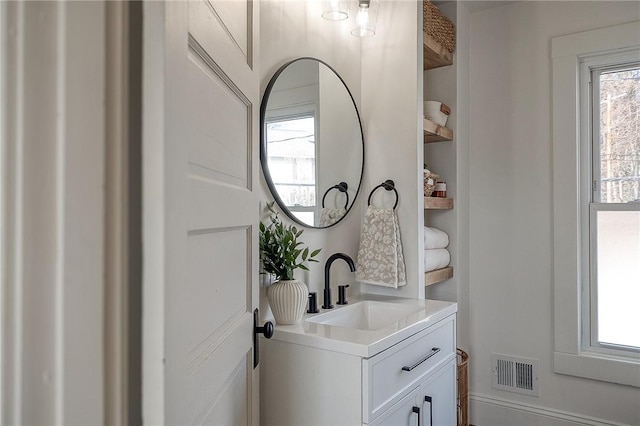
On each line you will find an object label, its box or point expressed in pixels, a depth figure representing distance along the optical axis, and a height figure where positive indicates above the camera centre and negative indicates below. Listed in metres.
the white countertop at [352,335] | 1.32 -0.37
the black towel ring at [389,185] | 2.12 +0.15
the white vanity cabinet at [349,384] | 1.32 -0.52
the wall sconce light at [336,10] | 1.85 +0.85
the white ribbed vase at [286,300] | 1.51 -0.27
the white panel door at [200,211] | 0.55 +0.01
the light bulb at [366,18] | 1.97 +0.87
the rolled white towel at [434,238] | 2.34 -0.11
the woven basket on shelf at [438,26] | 2.25 +1.00
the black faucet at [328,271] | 1.86 -0.22
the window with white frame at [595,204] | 2.38 +0.07
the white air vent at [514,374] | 2.55 -0.89
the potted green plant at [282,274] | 1.51 -0.19
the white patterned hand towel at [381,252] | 2.04 -0.16
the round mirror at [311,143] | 1.67 +0.30
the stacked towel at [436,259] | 2.31 -0.22
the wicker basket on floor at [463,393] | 2.36 -0.92
